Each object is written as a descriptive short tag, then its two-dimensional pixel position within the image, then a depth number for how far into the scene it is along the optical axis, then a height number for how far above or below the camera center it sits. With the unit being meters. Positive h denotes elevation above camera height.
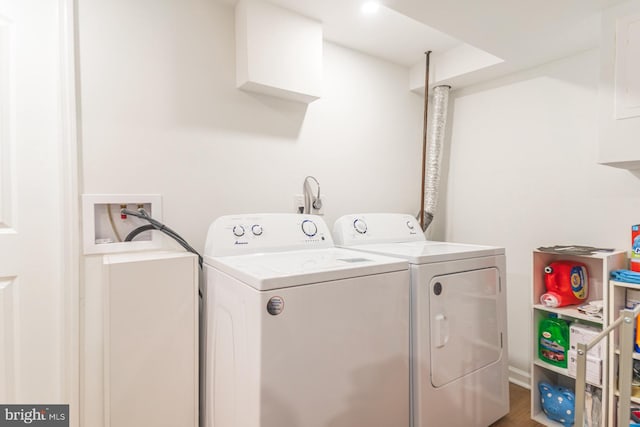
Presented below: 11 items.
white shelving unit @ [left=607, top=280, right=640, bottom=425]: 1.61 -0.69
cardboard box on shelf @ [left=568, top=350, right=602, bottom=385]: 1.68 -0.82
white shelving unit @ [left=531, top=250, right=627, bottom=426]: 1.84 -0.59
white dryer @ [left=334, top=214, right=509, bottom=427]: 1.39 -0.58
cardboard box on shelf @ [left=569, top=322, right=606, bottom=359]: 1.68 -0.68
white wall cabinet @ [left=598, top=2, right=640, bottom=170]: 1.45 +0.52
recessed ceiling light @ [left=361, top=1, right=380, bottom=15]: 1.80 +1.07
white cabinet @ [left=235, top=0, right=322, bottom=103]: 1.72 +0.81
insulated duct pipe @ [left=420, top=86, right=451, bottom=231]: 2.50 +0.36
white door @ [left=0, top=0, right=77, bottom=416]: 1.34 -0.01
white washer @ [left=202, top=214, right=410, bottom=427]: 1.07 -0.47
